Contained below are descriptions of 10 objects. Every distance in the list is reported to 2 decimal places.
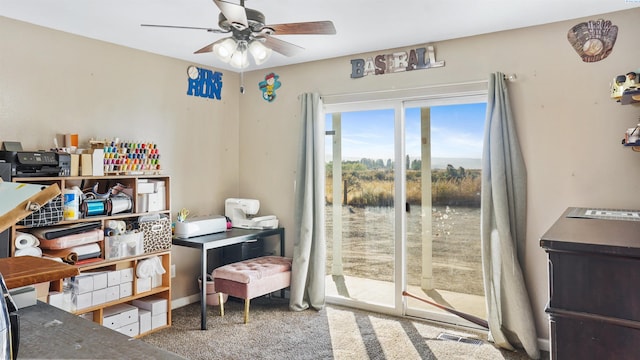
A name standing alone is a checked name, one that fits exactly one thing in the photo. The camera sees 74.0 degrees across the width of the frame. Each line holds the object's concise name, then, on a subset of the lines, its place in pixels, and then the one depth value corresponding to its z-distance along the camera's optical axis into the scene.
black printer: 2.73
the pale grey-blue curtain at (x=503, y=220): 3.16
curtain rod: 3.28
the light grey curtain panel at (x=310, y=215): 4.03
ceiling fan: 2.10
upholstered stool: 3.58
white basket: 3.20
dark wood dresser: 1.18
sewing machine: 4.24
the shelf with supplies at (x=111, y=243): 2.87
